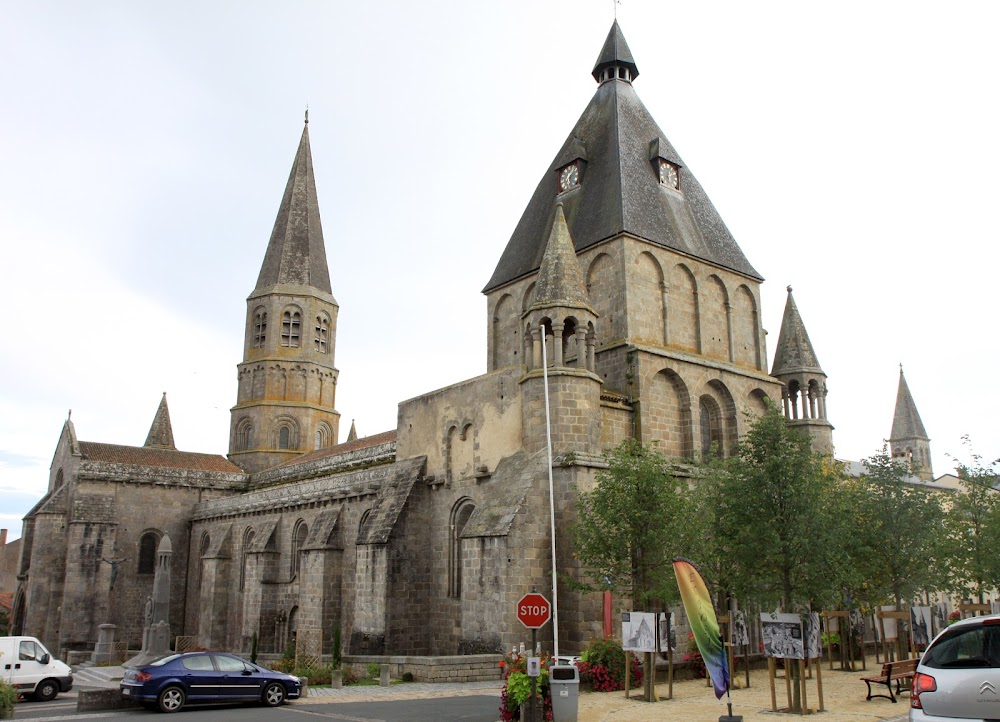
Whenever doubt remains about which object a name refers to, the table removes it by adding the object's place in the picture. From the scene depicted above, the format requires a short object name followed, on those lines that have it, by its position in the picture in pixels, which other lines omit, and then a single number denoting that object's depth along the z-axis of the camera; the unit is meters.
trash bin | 14.27
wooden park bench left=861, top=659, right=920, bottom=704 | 16.00
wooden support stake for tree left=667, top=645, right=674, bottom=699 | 17.44
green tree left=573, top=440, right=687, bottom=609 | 19.94
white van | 21.17
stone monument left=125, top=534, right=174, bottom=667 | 28.30
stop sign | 14.46
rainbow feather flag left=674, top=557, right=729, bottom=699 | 13.45
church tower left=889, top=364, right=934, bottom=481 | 93.69
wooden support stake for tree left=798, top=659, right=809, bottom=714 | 14.24
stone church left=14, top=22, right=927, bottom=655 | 24.56
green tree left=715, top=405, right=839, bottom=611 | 15.77
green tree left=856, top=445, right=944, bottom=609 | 22.45
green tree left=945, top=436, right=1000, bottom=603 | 23.62
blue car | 17.39
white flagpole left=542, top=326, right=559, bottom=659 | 20.28
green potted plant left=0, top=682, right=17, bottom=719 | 16.12
